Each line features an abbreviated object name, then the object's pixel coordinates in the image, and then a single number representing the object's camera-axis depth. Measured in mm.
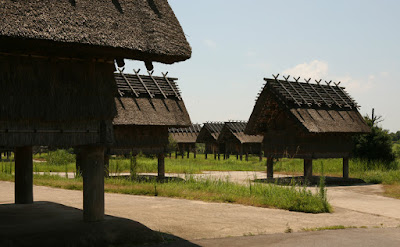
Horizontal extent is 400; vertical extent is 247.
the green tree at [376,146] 25484
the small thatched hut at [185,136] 52656
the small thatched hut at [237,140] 45188
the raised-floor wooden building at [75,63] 7512
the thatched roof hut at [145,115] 21922
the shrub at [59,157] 32062
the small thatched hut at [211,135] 51741
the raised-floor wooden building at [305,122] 21266
